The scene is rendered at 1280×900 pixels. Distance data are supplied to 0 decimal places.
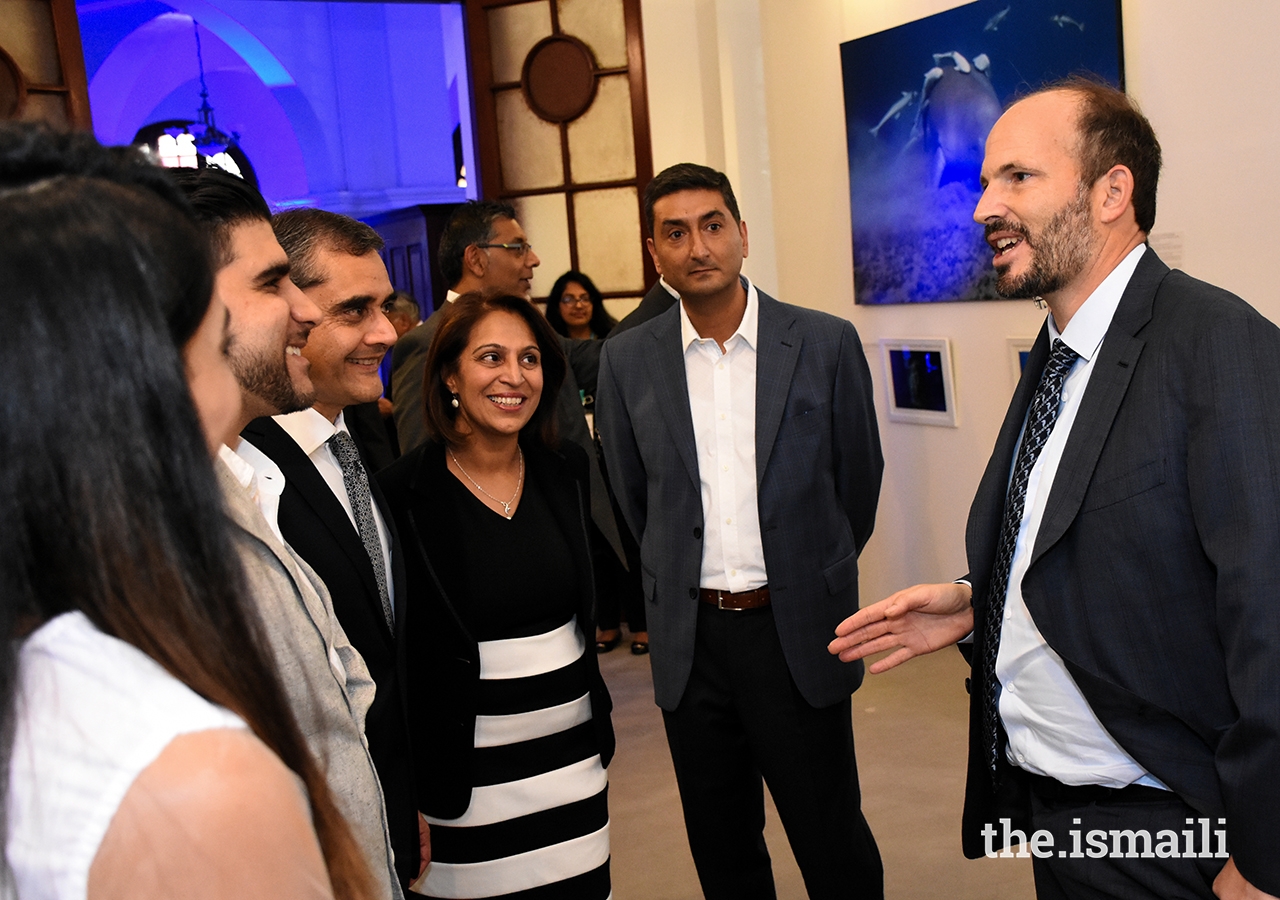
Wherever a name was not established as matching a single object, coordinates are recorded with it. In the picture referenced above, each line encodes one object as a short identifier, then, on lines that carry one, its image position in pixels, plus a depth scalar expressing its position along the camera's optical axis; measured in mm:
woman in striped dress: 2414
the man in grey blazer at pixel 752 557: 2672
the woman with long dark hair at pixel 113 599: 663
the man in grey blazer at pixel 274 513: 1394
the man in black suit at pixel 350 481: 1930
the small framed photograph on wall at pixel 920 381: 4746
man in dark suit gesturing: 1488
